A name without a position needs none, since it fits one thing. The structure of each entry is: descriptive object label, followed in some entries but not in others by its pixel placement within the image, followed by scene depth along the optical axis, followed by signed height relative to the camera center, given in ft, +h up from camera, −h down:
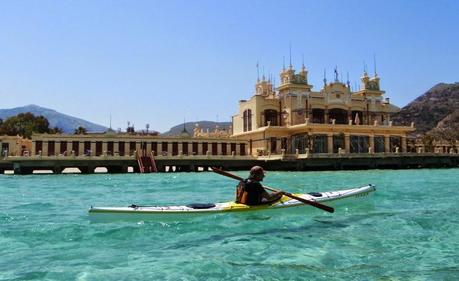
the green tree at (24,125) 262.67 +22.45
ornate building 203.10 +20.93
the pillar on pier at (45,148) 186.80 +6.40
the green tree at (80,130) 241.10 +17.98
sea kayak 41.76 -4.22
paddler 44.86 -3.00
